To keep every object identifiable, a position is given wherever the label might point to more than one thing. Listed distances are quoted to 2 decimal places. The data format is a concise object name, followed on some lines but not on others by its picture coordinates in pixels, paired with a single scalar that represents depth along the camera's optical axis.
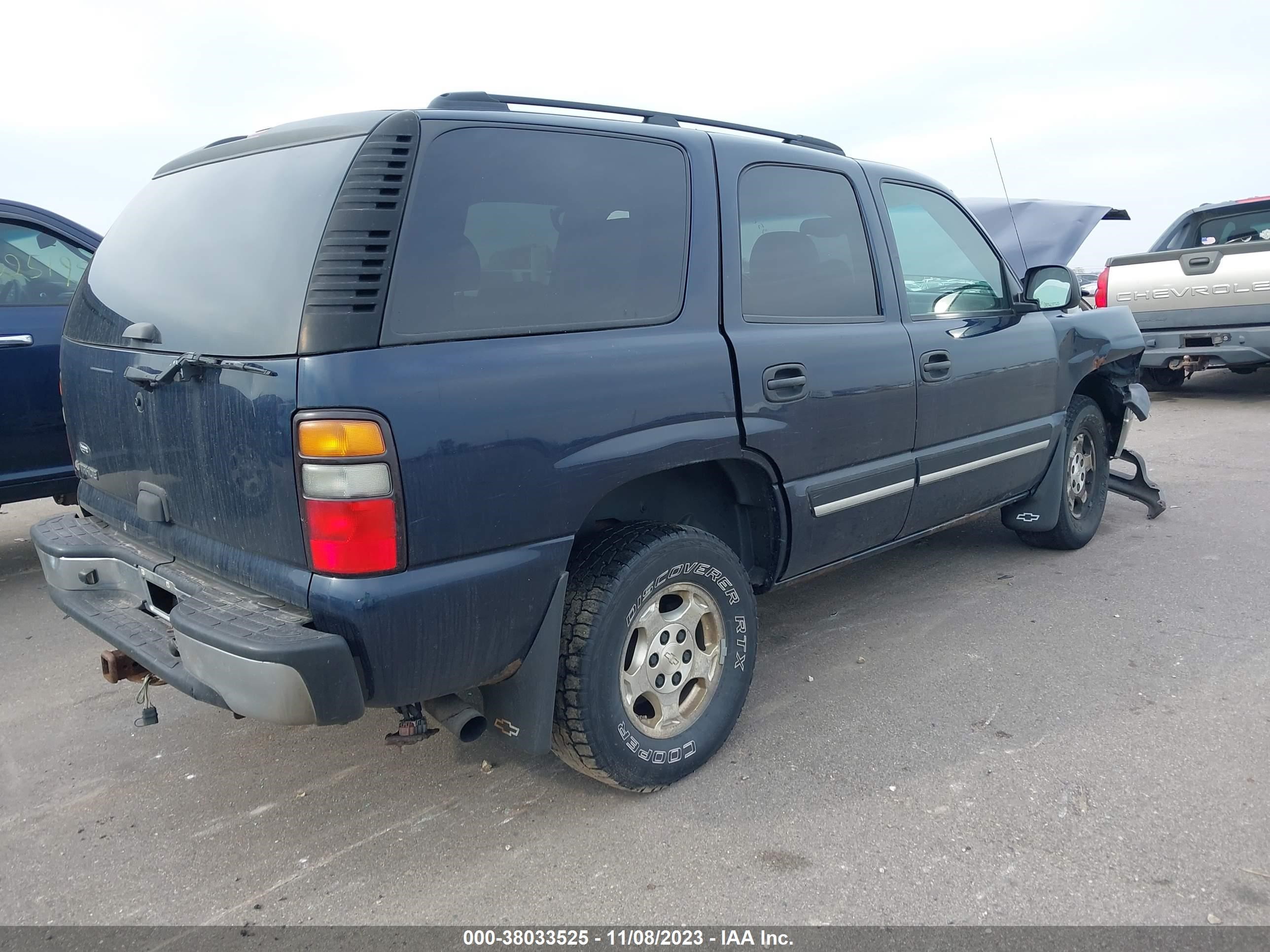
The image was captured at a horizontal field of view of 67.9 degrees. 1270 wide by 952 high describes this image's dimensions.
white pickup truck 8.48
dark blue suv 2.13
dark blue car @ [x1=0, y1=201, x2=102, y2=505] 4.53
